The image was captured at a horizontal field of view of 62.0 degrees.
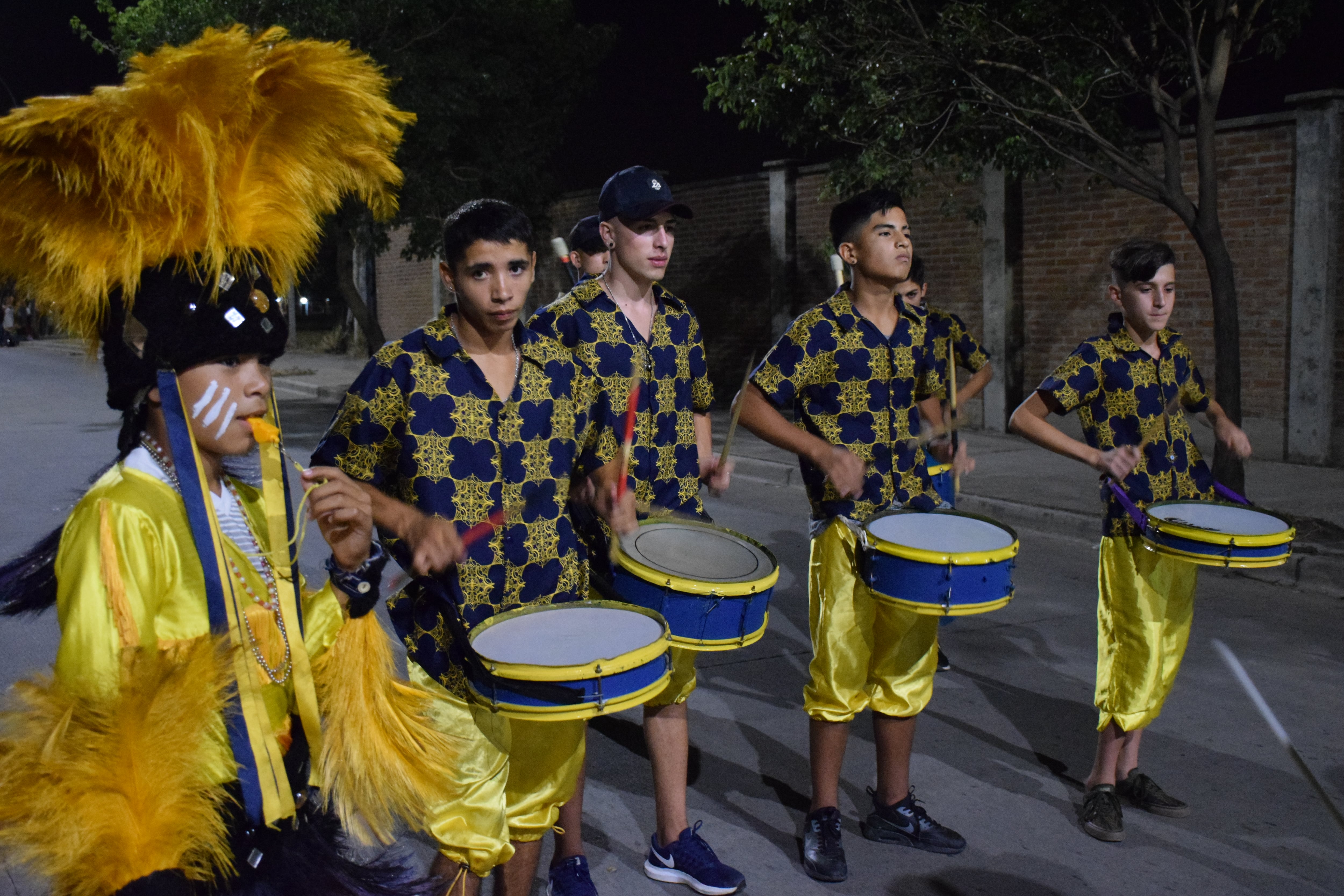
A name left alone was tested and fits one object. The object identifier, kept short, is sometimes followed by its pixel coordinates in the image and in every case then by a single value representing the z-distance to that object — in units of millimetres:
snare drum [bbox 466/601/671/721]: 2553
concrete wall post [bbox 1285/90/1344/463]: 10281
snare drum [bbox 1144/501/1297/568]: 3678
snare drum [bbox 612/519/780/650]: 3125
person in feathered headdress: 1729
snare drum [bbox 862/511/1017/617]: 3373
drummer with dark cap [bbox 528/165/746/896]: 3656
